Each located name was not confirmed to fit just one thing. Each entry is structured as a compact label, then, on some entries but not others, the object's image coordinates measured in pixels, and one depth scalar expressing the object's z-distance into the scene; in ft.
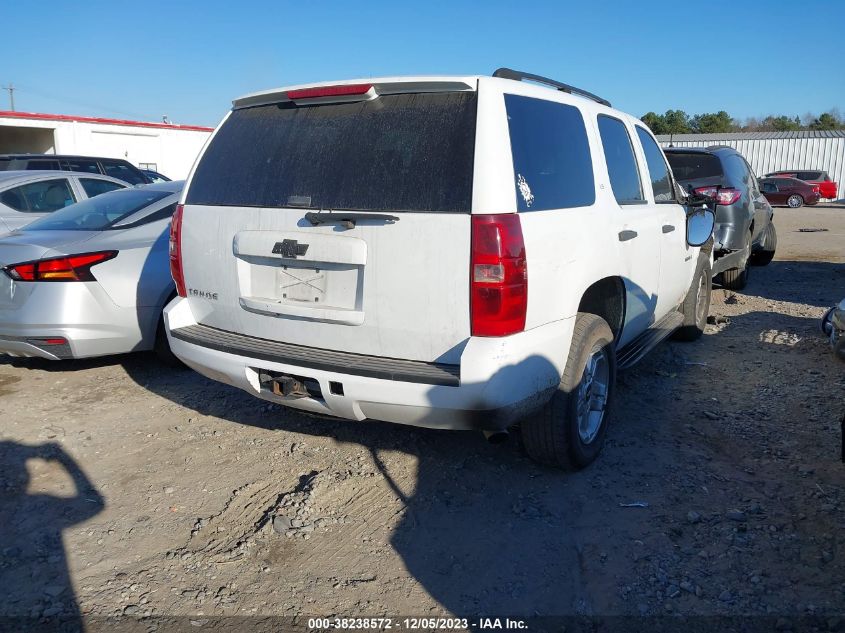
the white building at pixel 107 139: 78.54
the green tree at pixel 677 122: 182.39
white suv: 9.72
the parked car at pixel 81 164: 38.50
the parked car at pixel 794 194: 90.53
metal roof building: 111.34
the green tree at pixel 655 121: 182.13
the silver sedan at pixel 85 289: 15.94
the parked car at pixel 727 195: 24.66
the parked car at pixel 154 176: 50.47
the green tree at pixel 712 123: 185.68
